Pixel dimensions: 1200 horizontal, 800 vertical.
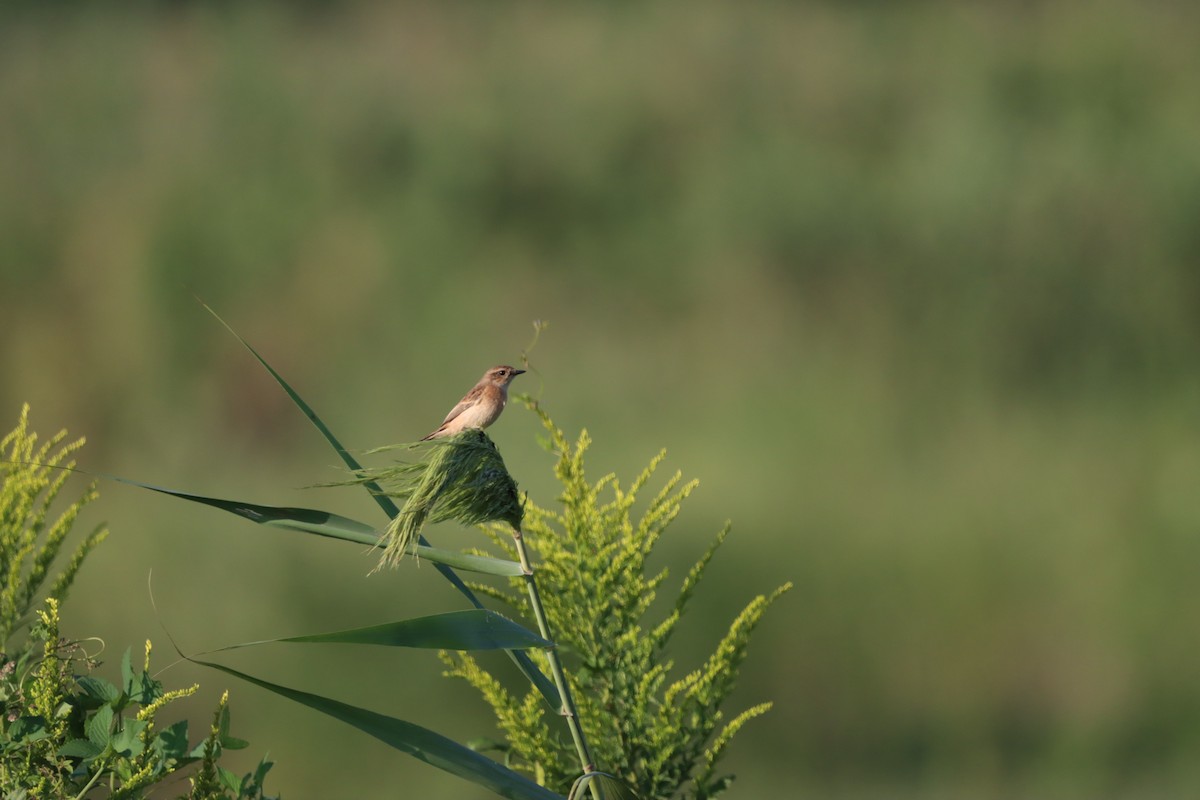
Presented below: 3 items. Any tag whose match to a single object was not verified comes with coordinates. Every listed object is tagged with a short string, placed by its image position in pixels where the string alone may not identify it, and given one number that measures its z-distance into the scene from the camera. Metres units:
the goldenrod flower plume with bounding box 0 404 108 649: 22.50
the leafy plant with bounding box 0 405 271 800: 21.40
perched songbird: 21.85
